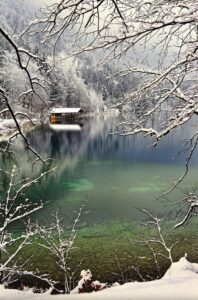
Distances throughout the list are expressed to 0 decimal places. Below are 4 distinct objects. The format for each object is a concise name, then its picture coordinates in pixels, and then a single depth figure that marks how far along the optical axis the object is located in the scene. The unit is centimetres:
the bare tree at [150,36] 394
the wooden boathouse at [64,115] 9356
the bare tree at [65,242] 1337
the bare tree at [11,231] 1279
